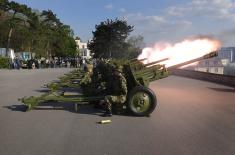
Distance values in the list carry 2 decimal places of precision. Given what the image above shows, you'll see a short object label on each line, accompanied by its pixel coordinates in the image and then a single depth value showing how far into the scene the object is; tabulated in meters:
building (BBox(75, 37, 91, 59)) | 63.19
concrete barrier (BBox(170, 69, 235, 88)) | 10.86
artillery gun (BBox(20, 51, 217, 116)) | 5.08
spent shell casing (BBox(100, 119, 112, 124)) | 4.51
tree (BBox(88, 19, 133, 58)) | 26.45
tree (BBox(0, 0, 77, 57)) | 30.89
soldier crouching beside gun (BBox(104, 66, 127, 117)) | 5.11
